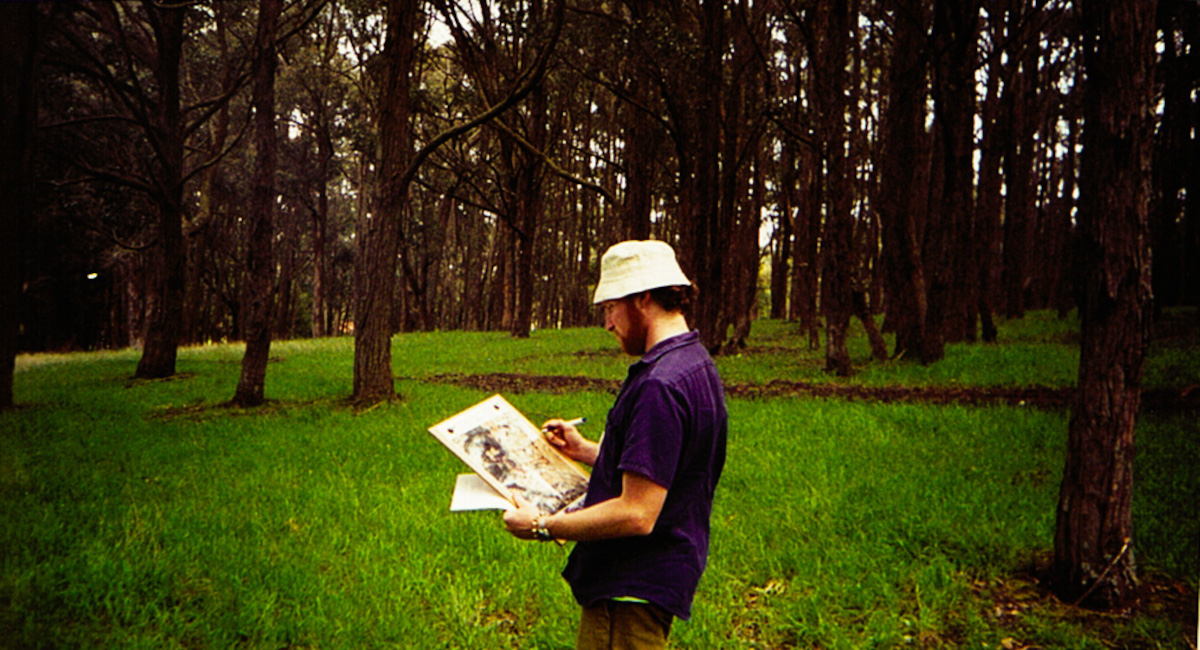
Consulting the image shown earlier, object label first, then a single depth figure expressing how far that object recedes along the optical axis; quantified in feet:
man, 5.78
